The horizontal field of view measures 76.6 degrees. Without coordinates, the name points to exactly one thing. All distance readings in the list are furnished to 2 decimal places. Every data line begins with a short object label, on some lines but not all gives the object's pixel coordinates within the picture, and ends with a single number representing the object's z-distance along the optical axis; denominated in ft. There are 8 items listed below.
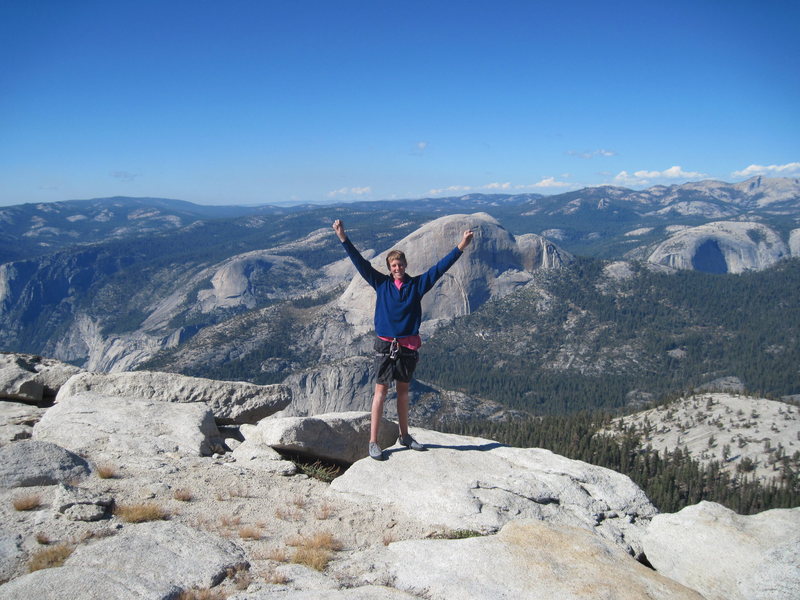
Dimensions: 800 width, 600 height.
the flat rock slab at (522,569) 16.53
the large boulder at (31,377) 41.60
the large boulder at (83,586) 14.56
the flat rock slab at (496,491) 24.70
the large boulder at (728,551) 18.54
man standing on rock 28.32
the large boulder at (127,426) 30.58
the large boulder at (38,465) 22.85
